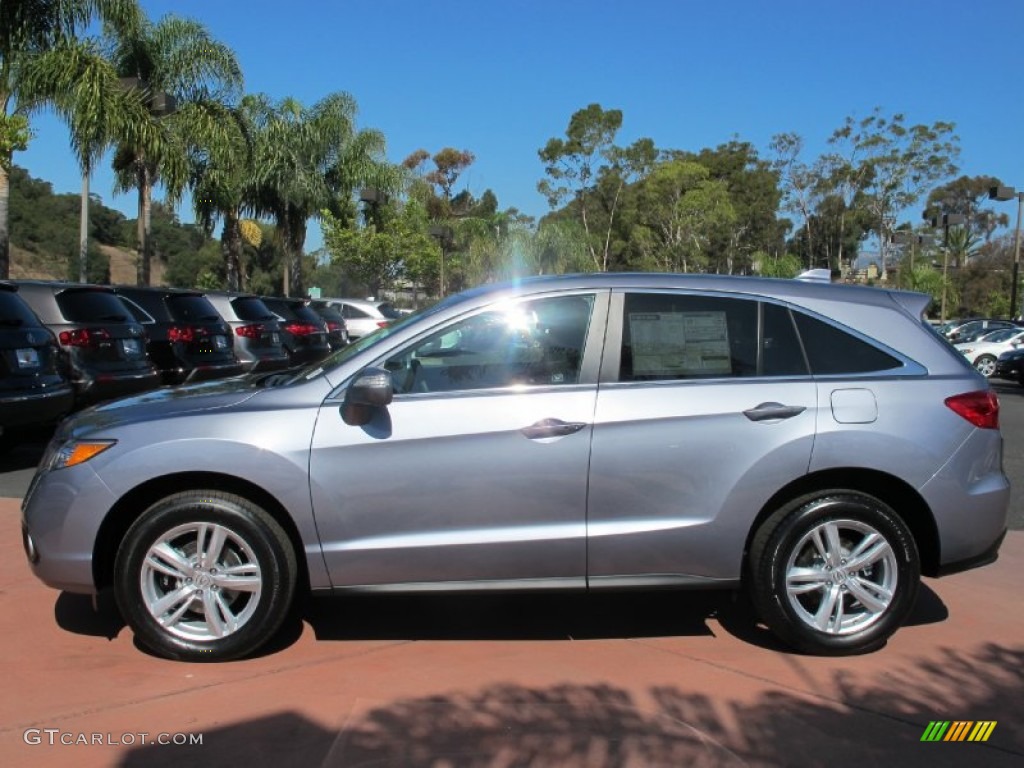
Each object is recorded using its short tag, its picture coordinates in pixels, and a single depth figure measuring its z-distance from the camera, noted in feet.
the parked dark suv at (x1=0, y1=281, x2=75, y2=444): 25.43
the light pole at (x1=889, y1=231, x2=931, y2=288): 131.74
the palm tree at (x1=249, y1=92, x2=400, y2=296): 93.76
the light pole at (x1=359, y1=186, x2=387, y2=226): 77.00
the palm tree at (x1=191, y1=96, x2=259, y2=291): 80.38
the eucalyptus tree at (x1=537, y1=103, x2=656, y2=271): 163.02
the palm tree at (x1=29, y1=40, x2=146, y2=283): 59.93
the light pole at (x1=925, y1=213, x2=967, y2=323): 91.15
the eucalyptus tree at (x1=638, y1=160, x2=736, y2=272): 155.55
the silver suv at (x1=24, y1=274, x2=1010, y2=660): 12.75
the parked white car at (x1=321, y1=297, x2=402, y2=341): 75.31
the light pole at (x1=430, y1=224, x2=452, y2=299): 97.93
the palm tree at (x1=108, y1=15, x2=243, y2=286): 68.64
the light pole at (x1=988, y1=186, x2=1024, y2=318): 92.73
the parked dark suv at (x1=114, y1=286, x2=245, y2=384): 35.29
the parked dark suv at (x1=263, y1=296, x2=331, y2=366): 47.39
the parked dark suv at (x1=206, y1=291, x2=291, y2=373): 40.65
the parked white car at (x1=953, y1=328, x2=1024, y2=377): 73.61
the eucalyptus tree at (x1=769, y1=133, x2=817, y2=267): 156.35
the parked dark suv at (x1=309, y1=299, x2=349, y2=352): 57.98
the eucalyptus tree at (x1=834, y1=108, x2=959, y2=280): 144.46
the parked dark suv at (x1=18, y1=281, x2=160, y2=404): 29.45
